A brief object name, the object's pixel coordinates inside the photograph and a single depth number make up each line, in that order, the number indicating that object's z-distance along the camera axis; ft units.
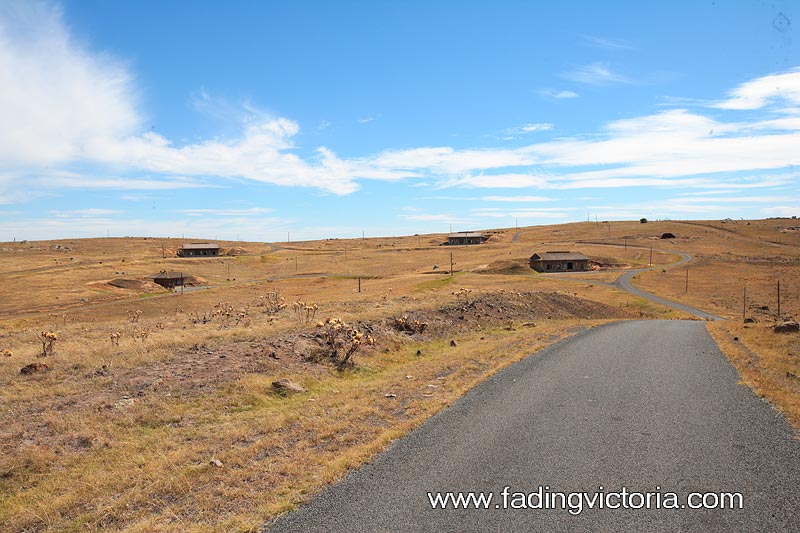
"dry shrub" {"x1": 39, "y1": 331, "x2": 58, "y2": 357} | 57.88
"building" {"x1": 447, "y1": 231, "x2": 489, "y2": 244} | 594.65
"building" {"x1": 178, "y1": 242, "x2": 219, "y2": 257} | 488.85
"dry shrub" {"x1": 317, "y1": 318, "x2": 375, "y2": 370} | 55.83
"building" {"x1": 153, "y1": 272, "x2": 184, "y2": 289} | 303.07
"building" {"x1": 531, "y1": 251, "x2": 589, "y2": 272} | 342.64
